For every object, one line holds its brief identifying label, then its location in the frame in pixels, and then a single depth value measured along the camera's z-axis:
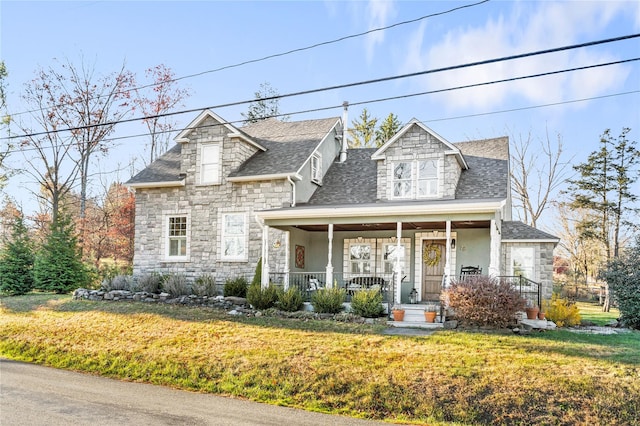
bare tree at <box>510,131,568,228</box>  30.20
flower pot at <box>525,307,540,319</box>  13.85
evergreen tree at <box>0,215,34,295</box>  19.77
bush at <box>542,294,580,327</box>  14.90
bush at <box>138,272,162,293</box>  16.73
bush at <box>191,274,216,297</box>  15.73
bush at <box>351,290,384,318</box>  13.32
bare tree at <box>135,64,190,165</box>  29.67
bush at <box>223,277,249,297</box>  16.08
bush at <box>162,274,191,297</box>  16.05
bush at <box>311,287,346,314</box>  13.69
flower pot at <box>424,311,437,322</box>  12.95
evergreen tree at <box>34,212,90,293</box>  19.77
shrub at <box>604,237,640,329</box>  14.91
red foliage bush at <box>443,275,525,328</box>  11.77
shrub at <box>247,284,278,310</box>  14.47
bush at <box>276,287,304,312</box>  14.17
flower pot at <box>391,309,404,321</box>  13.19
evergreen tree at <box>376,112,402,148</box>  34.25
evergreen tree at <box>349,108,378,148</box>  35.66
